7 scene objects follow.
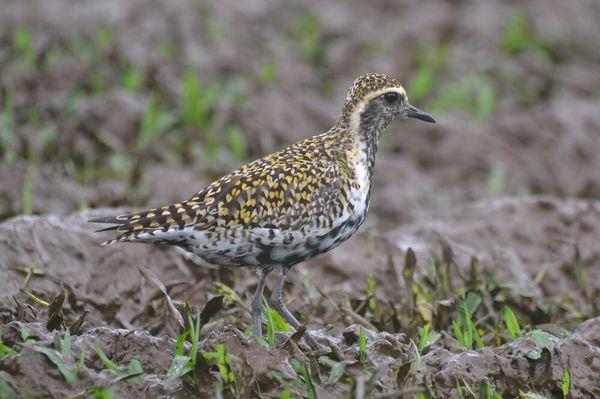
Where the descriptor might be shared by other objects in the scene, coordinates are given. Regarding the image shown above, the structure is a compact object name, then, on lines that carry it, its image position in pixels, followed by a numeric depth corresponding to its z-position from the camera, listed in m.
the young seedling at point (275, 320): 12.74
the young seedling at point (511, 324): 13.35
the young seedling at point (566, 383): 12.05
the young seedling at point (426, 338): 12.52
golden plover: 12.34
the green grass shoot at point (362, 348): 11.77
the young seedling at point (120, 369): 10.83
